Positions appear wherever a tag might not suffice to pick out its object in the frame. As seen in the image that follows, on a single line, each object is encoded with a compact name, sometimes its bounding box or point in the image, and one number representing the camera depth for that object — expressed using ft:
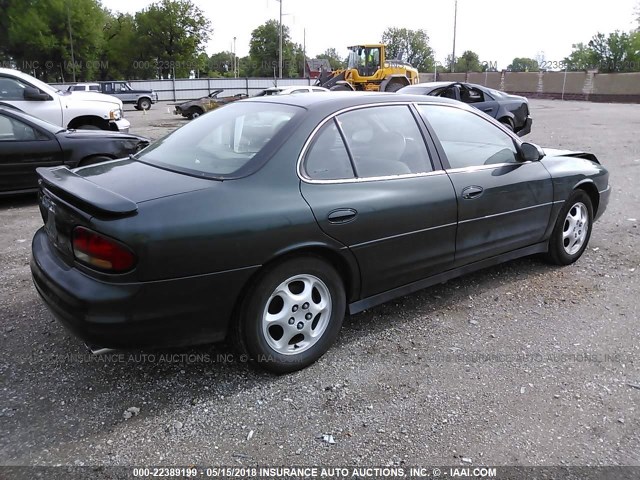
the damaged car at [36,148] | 22.52
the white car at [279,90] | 51.38
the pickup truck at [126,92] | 106.42
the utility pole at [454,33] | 198.27
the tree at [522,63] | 412.98
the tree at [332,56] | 366.94
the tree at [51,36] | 168.45
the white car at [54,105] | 31.17
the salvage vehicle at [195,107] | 76.28
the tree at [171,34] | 211.00
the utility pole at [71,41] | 171.17
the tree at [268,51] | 287.07
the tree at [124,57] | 214.90
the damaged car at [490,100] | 40.65
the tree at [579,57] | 275.53
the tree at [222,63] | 327.76
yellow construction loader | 82.84
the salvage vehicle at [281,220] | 8.54
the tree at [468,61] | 352.69
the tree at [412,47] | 382.01
